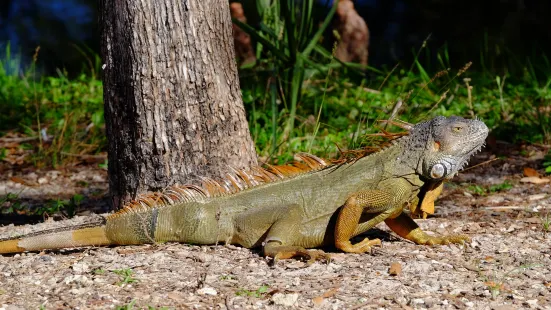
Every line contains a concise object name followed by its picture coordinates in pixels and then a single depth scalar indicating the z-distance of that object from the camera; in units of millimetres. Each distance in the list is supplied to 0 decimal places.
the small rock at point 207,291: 7707
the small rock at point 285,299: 7523
